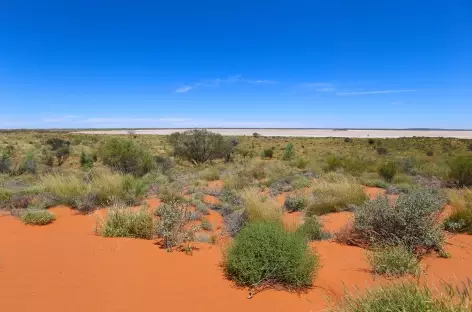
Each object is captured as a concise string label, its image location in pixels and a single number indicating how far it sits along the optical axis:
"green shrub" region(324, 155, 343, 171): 15.83
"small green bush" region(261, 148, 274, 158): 28.15
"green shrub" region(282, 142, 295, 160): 25.02
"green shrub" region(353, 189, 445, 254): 5.61
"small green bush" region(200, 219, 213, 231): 7.71
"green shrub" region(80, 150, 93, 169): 21.62
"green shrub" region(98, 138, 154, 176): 14.52
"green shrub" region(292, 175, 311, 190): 11.80
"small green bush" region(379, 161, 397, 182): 13.54
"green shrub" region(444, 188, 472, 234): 6.68
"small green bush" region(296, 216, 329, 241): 6.51
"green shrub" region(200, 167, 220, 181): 14.69
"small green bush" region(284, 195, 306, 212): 9.22
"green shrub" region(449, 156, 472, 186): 11.65
